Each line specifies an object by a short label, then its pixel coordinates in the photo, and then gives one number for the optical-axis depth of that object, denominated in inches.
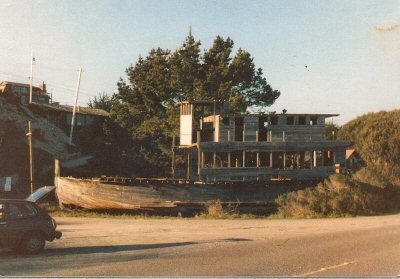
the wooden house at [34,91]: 2386.8
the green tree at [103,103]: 3223.4
